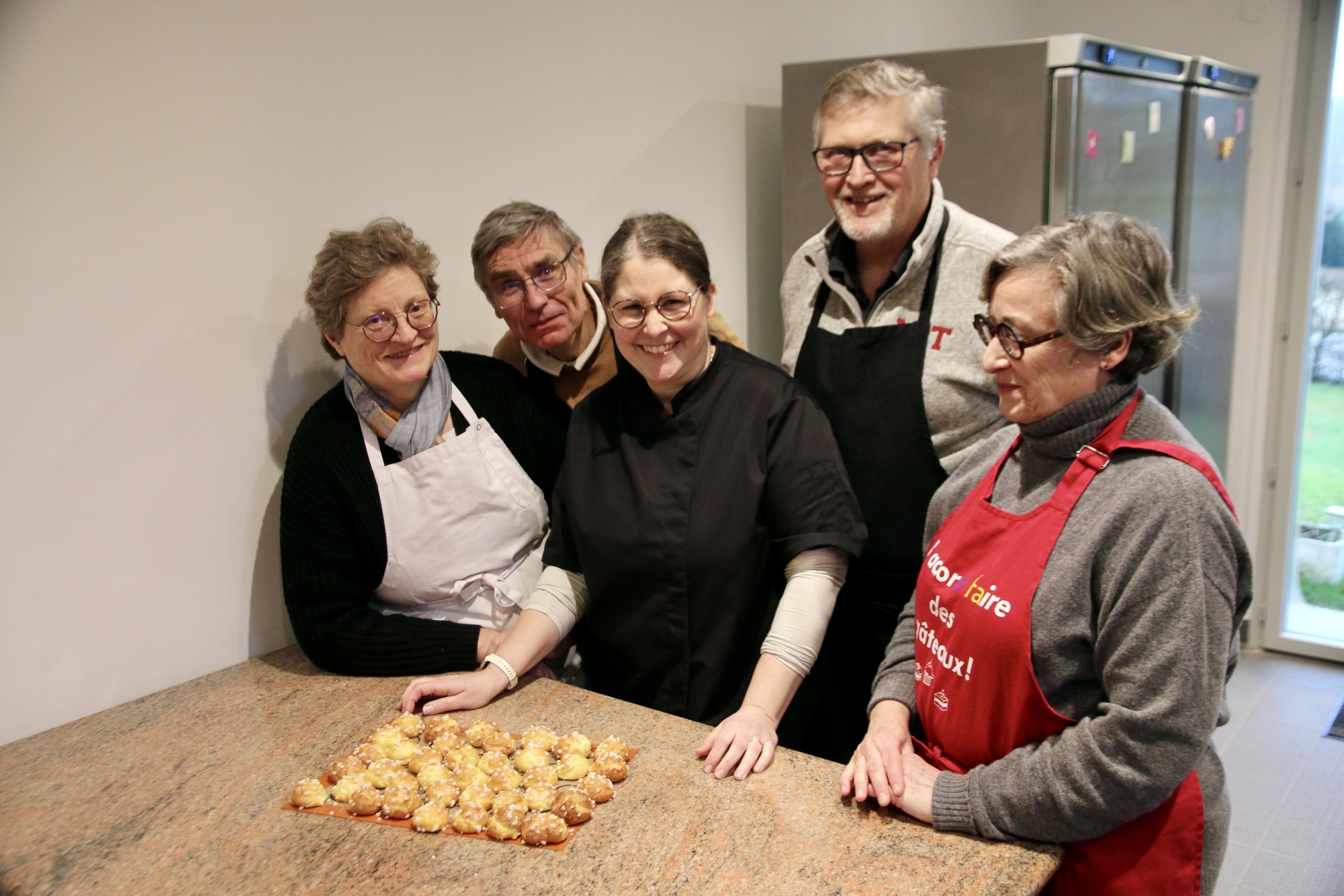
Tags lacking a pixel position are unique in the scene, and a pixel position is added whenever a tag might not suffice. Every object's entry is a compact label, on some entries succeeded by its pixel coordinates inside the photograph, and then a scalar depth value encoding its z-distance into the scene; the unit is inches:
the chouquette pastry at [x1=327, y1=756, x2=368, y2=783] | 49.9
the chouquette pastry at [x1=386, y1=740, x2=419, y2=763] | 52.1
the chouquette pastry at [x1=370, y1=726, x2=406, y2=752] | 52.8
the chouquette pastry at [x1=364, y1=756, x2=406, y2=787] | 49.0
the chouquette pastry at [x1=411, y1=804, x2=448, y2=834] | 45.6
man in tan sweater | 67.4
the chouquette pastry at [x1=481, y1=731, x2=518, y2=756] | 52.2
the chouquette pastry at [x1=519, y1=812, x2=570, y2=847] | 43.7
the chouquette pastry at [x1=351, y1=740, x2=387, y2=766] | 51.5
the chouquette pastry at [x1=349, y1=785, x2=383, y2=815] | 47.0
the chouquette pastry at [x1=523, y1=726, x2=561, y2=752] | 51.8
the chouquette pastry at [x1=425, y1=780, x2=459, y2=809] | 47.4
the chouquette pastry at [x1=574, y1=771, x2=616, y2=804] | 46.5
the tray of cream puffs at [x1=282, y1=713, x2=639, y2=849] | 45.4
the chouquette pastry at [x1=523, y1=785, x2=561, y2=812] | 46.0
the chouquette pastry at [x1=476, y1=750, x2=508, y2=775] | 50.4
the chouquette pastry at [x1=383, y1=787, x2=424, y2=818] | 46.7
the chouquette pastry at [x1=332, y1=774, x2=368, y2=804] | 48.0
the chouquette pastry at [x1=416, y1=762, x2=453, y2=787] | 49.3
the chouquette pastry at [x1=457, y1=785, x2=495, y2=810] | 46.9
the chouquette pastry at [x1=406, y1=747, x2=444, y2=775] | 50.6
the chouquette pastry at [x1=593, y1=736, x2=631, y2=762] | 50.4
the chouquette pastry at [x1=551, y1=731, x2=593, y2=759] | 50.9
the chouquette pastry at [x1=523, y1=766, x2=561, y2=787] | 48.3
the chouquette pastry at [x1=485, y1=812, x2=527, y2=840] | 44.7
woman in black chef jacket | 56.0
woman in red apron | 38.2
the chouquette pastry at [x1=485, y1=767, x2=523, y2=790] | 48.5
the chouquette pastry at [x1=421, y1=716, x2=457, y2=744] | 54.3
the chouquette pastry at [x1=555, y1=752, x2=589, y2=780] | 48.7
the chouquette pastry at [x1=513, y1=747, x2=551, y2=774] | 50.4
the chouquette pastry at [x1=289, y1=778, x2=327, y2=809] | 47.6
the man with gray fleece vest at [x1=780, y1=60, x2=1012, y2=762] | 64.1
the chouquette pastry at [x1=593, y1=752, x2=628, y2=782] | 48.5
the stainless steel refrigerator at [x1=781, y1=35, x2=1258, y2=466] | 89.7
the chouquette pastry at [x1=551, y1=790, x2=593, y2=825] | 44.9
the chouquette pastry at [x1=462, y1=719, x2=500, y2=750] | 53.3
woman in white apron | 60.3
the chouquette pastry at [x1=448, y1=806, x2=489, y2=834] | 45.5
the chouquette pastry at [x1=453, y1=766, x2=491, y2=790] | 48.9
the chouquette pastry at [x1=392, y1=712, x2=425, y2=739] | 54.6
